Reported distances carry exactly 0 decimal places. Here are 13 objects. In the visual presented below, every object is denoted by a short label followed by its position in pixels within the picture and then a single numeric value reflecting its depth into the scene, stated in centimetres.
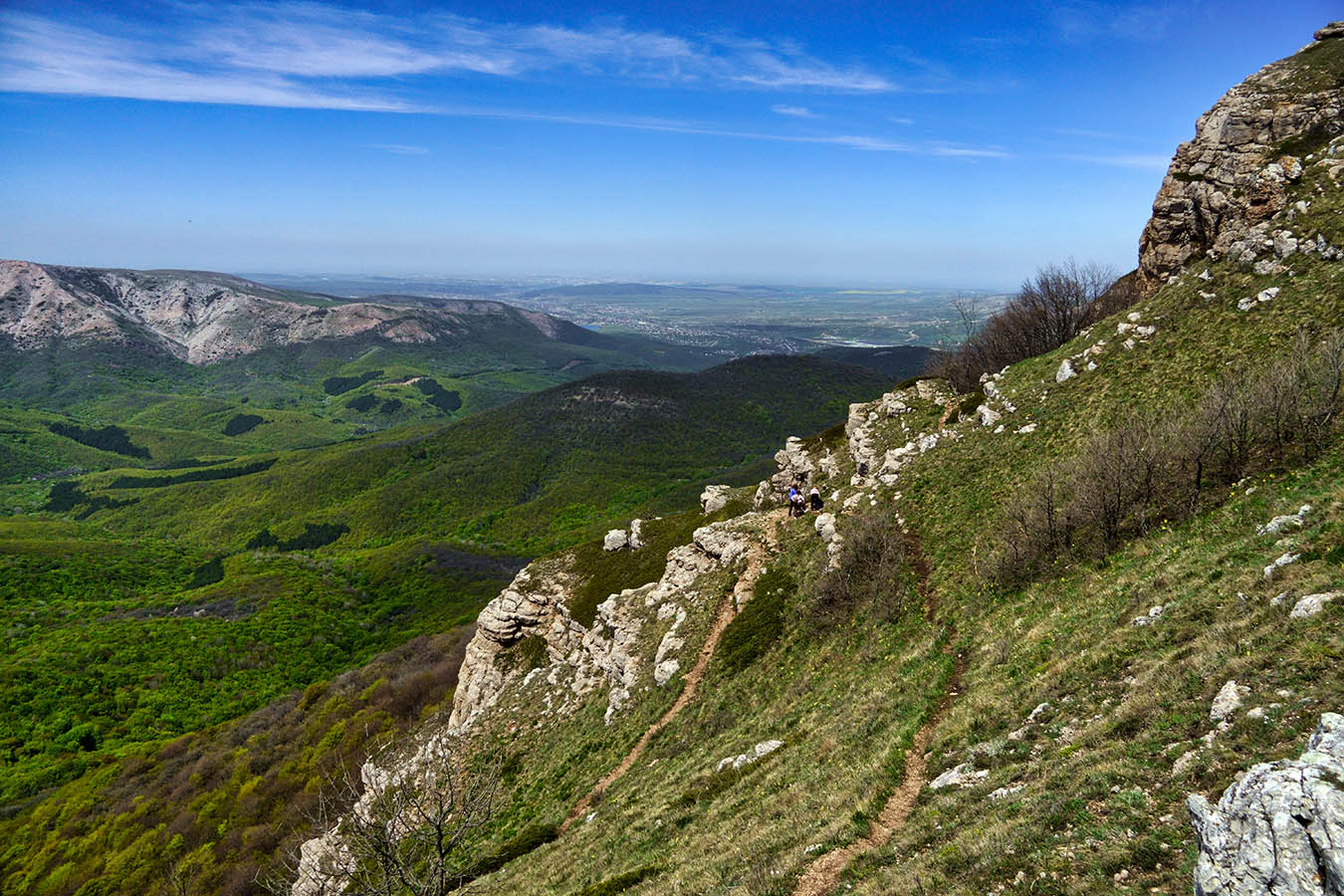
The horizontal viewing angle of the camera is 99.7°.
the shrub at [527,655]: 5319
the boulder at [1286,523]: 1688
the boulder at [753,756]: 2355
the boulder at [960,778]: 1405
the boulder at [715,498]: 6266
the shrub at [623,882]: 1766
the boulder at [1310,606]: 1223
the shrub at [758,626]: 3341
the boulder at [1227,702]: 1064
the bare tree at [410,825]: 1591
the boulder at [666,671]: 3594
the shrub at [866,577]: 3031
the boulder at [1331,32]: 4772
